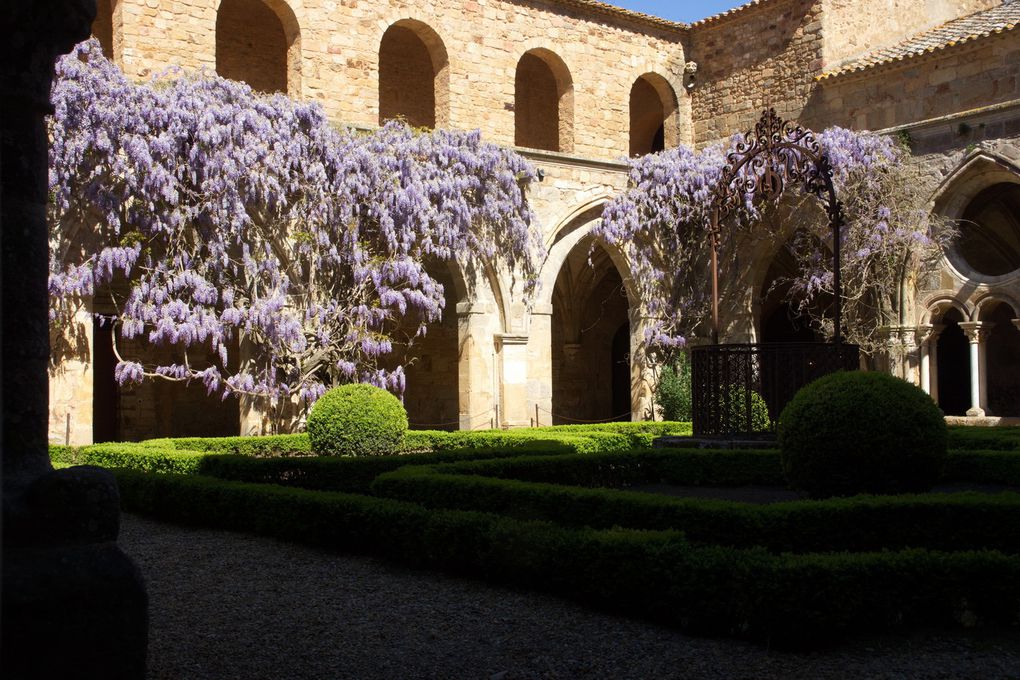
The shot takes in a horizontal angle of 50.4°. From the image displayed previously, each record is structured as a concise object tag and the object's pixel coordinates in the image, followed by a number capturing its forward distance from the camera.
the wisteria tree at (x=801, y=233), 15.23
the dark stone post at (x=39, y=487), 2.79
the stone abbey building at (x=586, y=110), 14.88
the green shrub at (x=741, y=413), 10.65
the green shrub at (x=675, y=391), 16.34
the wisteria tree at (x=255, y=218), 12.58
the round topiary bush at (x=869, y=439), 6.67
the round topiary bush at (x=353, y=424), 11.05
